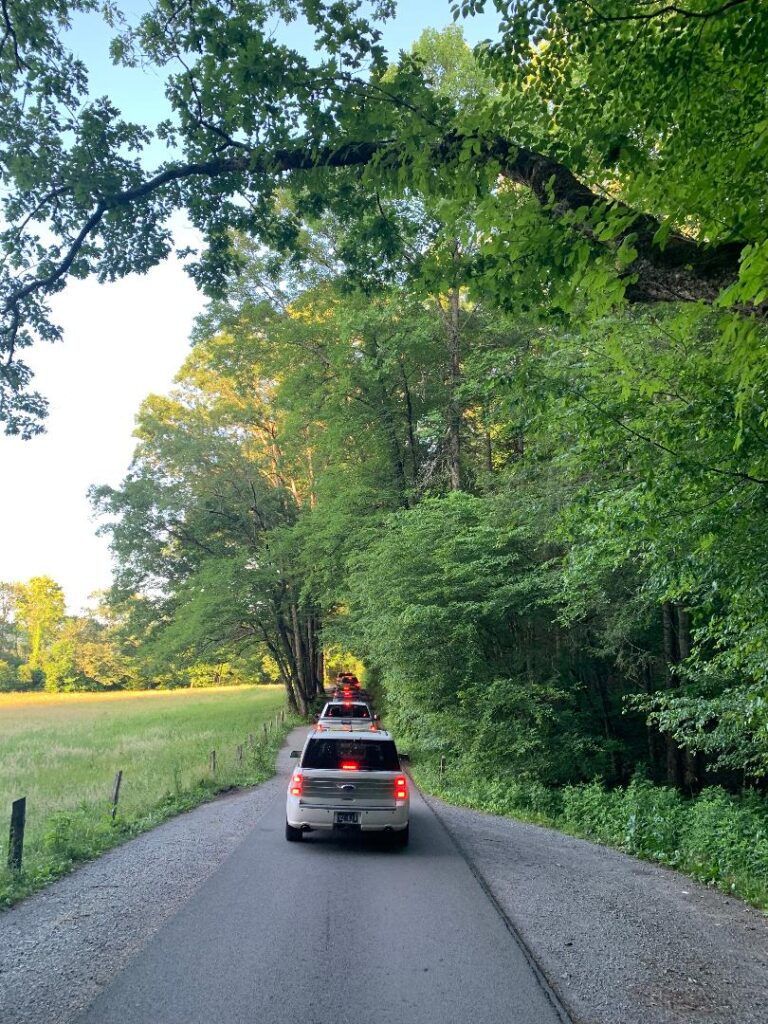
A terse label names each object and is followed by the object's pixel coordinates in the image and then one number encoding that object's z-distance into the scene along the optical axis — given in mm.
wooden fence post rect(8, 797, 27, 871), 7746
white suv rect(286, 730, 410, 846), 9180
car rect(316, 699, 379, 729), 19891
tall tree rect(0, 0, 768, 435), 4348
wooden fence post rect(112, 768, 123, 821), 11562
